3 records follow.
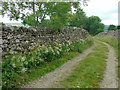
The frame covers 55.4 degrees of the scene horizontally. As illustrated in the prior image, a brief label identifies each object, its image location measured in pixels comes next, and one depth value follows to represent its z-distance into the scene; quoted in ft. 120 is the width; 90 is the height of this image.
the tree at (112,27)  181.92
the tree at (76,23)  66.54
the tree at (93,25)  172.35
